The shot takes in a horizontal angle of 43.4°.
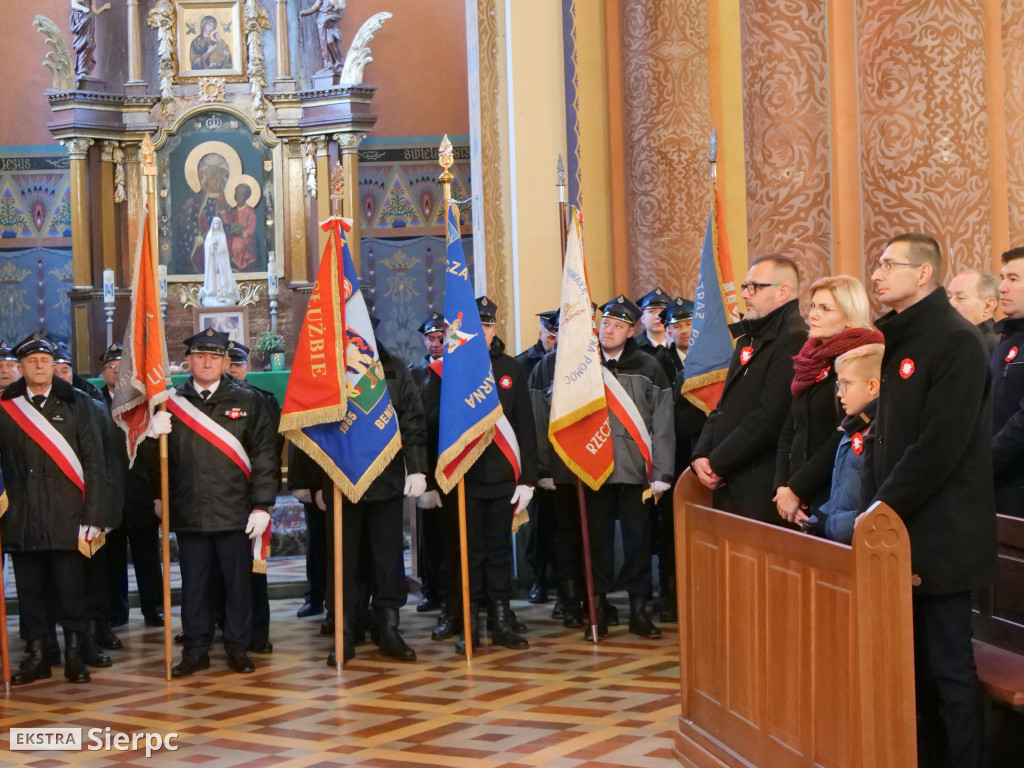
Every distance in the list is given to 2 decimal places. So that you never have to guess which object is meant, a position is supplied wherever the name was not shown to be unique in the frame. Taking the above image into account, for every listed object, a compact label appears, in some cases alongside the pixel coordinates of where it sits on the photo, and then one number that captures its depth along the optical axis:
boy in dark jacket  4.24
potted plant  14.93
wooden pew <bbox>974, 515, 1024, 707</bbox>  4.16
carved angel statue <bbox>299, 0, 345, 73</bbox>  15.75
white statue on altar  15.50
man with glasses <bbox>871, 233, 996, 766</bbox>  3.75
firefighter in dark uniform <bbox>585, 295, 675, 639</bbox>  7.37
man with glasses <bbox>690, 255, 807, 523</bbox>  5.05
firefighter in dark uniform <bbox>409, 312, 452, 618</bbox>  7.61
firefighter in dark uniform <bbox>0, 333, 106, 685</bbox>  6.65
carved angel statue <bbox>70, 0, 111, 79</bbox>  15.51
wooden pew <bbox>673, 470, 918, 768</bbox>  3.48
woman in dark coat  4.51
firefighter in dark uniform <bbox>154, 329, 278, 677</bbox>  6.79
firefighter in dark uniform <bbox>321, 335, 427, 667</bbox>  7.02
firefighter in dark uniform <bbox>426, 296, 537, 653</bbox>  7.29
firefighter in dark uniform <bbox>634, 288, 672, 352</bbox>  8.37
